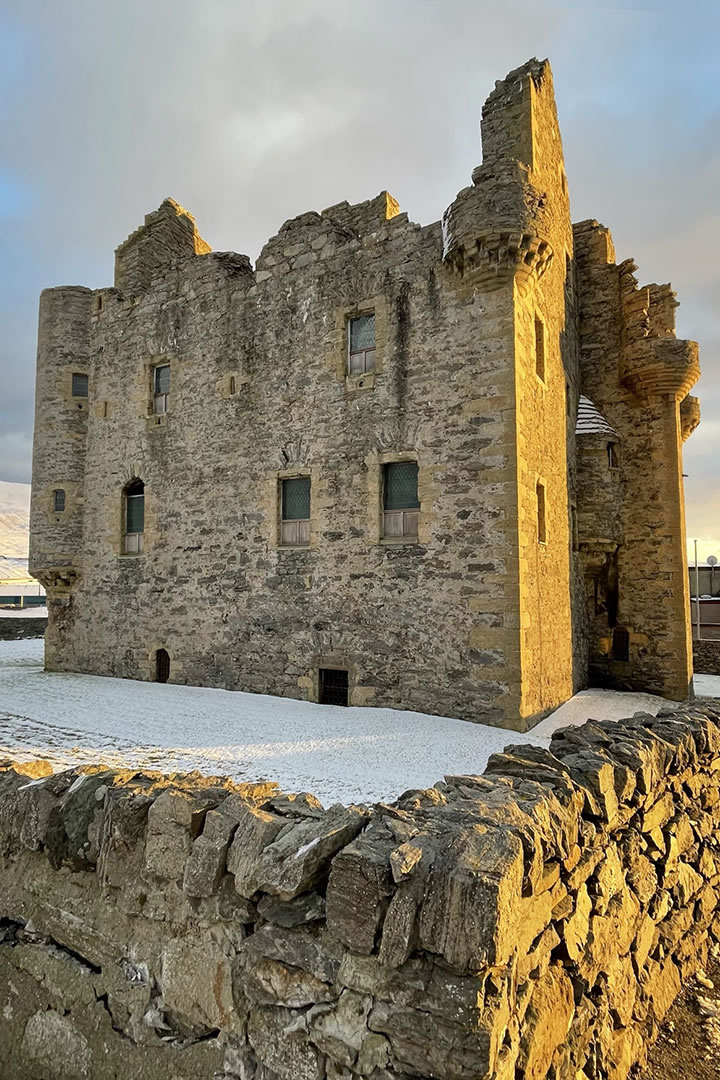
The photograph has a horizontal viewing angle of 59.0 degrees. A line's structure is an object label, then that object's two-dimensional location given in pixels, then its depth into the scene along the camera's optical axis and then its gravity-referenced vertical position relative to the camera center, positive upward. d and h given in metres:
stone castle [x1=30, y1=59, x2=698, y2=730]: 10.08 +2.47
